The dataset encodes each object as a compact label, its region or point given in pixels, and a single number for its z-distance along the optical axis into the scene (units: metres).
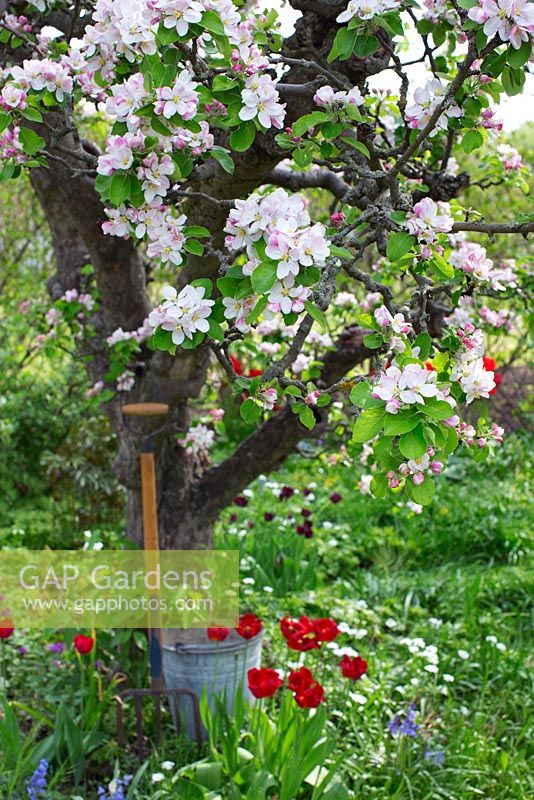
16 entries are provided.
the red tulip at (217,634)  2.32
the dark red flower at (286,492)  3.46
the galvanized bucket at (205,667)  2.56
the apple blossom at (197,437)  2.75
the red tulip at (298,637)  2.20
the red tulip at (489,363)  2.12
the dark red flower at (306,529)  3.52
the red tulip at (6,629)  2.44
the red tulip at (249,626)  2.33
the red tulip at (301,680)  2.05
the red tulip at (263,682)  2.07
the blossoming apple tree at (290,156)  1.20
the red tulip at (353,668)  2.22
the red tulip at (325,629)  2.21
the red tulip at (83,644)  2.41
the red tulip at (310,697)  2.02
